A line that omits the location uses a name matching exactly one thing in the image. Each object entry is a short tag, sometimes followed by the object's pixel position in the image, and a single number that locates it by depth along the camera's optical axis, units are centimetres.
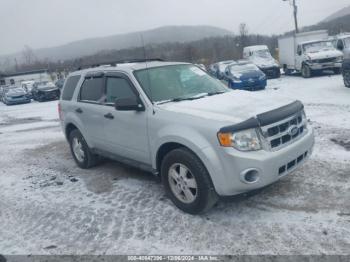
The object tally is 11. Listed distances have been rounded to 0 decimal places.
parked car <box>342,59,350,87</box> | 1282
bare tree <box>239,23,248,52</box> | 5328
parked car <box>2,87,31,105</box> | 2838
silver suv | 382
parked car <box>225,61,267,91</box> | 1686
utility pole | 3984
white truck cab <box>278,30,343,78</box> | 1908
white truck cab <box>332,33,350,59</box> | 1881
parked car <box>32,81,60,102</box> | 2745
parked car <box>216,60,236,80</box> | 2042
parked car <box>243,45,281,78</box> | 2256
